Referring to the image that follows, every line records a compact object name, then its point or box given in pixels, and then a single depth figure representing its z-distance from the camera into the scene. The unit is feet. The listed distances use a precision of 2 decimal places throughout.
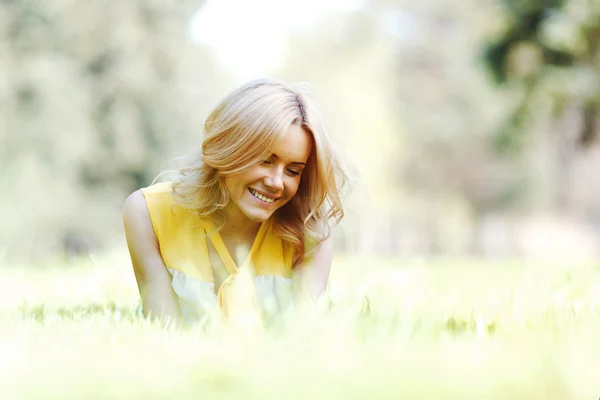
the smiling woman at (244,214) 8.22
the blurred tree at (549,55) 37.47
